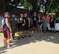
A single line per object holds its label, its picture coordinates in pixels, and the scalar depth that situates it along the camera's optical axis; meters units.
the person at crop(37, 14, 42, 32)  7.01
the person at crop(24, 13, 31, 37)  5.89
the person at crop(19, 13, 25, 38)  5.88
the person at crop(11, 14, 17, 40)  5.06
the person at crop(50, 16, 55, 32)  7.39
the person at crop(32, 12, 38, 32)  7.25
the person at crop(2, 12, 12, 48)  4.18
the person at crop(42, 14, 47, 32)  7.11
